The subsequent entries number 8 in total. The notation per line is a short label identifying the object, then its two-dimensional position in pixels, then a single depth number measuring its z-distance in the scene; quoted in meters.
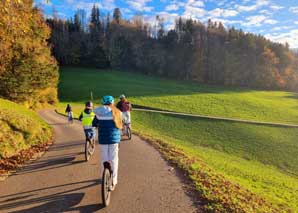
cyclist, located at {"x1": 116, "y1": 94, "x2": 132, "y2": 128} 14.53
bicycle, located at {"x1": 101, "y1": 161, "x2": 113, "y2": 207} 6.40
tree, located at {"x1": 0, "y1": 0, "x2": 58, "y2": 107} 30.44
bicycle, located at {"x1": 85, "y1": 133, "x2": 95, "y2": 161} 10.76
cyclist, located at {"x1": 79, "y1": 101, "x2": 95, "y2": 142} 11.28
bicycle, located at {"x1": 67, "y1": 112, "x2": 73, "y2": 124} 24.48
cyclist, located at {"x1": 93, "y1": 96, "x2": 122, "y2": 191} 6.93
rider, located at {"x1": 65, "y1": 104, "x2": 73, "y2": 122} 24.47
